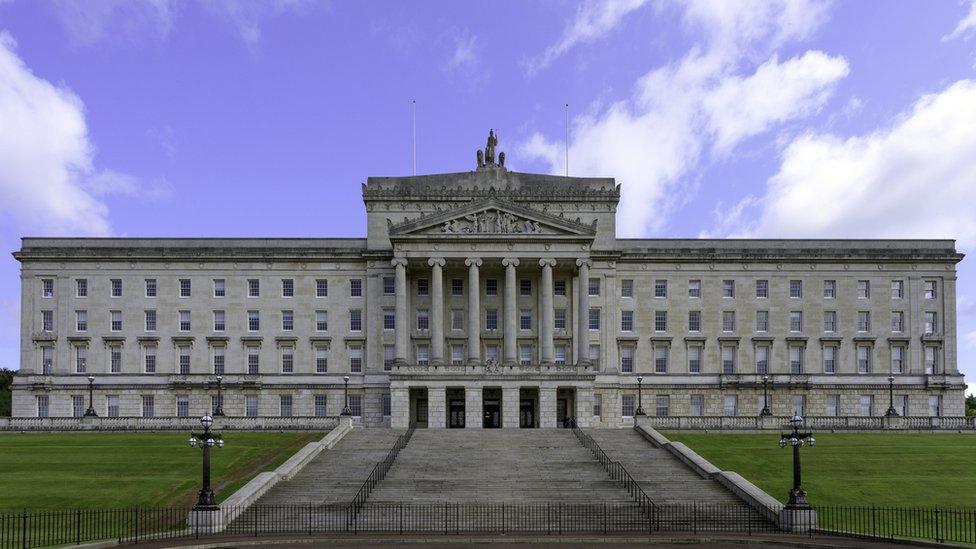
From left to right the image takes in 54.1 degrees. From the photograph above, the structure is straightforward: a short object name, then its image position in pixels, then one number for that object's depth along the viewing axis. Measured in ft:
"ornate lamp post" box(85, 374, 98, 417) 220.64
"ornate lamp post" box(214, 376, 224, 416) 219.73
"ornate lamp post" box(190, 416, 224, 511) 125.70
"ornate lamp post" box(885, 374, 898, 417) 221.27
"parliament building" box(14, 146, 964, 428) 261.85
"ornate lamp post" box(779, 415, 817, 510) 127.24
